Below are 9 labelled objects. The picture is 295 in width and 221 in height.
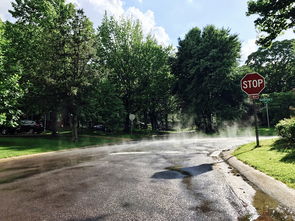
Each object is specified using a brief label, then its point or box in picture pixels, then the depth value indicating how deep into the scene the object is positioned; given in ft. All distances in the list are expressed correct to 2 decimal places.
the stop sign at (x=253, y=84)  35.04
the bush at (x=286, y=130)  32.17
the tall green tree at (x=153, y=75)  136.67
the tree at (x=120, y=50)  130.52
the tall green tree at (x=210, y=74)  117.91
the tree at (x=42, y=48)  77.87
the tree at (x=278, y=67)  179.22
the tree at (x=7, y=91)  52.08
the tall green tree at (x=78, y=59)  77.36
